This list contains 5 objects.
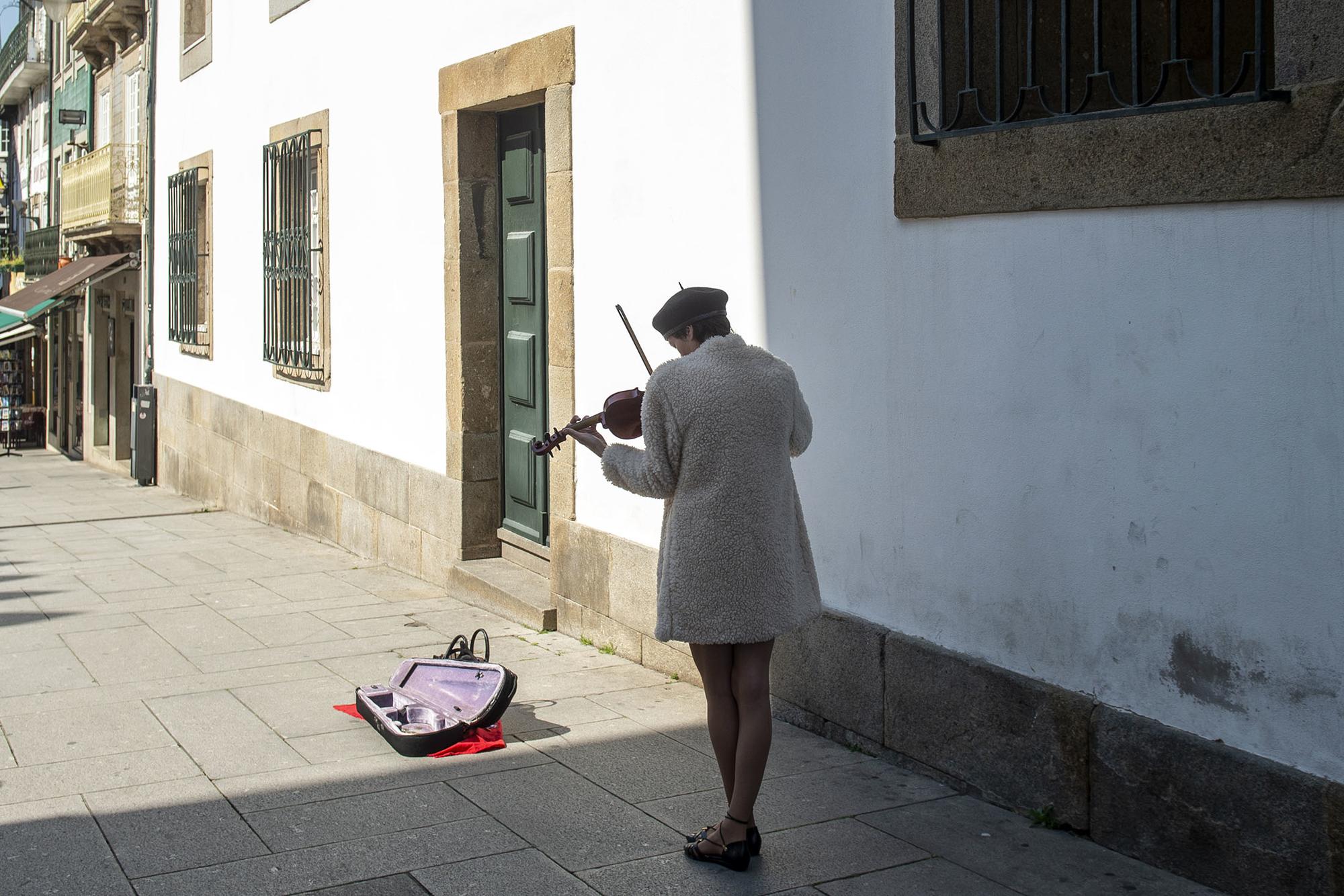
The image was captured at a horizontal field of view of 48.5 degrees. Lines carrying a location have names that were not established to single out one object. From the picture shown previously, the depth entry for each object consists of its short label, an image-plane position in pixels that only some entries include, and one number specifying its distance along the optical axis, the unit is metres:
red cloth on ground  5.20
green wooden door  7.94
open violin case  5.18
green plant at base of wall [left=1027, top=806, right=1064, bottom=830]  4.31
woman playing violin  3.94
